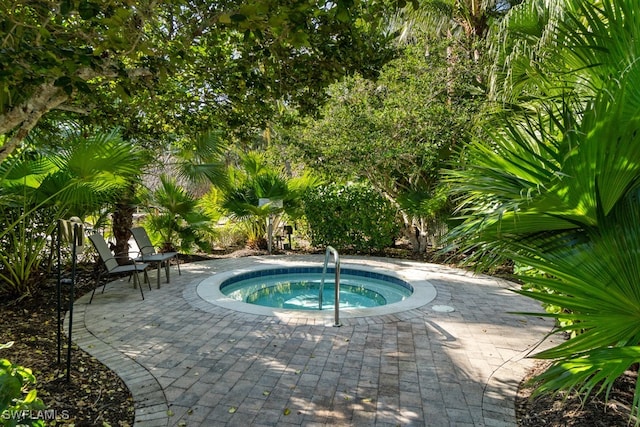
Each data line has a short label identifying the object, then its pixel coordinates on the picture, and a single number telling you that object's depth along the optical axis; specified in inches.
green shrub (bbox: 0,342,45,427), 61.1
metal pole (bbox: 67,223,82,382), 129.9
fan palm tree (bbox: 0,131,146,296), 183.9
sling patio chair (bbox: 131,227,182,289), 275.7
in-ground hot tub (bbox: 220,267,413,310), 294.5
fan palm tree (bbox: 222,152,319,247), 420.5
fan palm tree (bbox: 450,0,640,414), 67.1
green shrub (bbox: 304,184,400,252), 420.2
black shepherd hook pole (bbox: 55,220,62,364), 132.3
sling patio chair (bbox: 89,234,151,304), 243.4
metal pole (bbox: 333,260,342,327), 198.5
